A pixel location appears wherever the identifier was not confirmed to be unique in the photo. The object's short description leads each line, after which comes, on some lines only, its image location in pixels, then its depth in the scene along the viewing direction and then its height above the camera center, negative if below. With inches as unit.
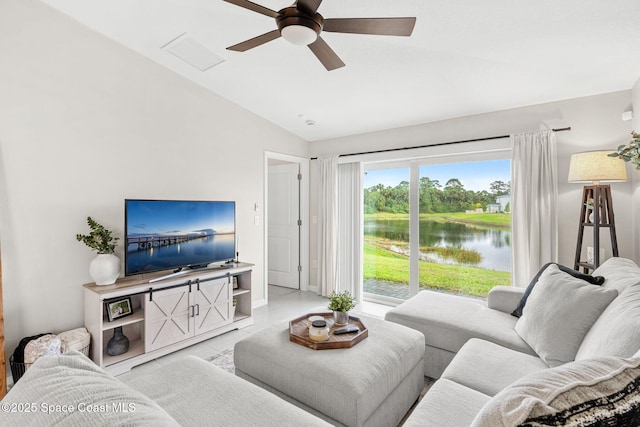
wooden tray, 78.4 -31.2
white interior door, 207.8 -4.8
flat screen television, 114.7 -6.4
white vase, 106.4 -17.2
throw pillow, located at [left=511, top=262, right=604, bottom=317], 79.7 -16.6
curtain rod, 124.9 +35.8
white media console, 105.3 -35.4
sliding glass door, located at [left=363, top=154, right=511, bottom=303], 144.3 -5.4
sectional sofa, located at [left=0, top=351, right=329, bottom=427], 27.4 -18.5
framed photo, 109.0 -31.9
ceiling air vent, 115.7 +64.7
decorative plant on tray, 89.9 -26.0
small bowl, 90.0 -30.0
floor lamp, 102.3 +9.3
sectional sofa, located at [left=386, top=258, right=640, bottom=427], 24.0 -23.2
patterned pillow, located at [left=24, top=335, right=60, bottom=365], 93.1 -38.9
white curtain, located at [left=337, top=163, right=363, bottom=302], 183.5 -6.1
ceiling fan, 67.9 +44.1
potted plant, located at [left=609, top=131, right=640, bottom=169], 83.1 +17.8
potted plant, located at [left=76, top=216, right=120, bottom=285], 106.6 -13.5
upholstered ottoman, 64.9 -35.4
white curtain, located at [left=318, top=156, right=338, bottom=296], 187.8 -2.5
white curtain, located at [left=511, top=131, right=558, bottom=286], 124.6 +5.9
